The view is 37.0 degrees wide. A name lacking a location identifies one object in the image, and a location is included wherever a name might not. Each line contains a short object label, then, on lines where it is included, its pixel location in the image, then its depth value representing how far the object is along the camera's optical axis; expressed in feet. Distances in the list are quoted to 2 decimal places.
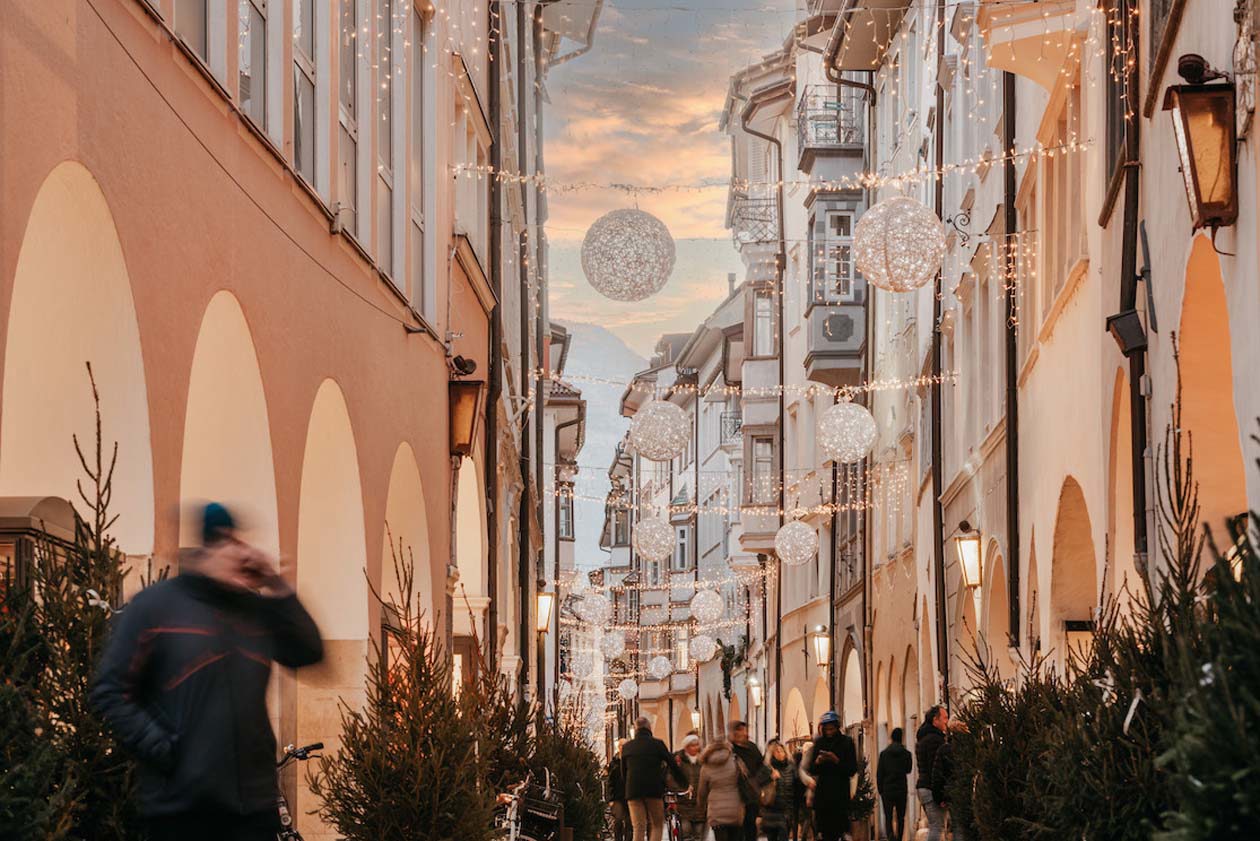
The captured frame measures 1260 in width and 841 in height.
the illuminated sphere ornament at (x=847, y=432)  85.92
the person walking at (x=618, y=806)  82.44
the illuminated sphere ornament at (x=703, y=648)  202.49
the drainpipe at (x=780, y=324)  148.56
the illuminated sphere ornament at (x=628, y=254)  67.05
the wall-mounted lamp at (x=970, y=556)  65.21
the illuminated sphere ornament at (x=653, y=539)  122.52
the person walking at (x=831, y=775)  61.67
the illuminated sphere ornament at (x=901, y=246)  53.47
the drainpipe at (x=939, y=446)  79.66
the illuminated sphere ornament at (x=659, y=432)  92.94
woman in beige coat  58.90
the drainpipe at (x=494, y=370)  78.07
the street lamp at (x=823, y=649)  120.15
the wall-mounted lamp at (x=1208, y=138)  28.27
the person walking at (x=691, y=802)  71.87
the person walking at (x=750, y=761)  61.62
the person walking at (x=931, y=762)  55.47
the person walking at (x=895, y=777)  64.59
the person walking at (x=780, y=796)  66.13
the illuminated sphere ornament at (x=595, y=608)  140.46
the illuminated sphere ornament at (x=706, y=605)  157.69
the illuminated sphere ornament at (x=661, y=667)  243.81
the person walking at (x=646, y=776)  65.72
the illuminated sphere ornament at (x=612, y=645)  184.55
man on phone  19.60
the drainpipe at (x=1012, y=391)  63.46
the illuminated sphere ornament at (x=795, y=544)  112.57
